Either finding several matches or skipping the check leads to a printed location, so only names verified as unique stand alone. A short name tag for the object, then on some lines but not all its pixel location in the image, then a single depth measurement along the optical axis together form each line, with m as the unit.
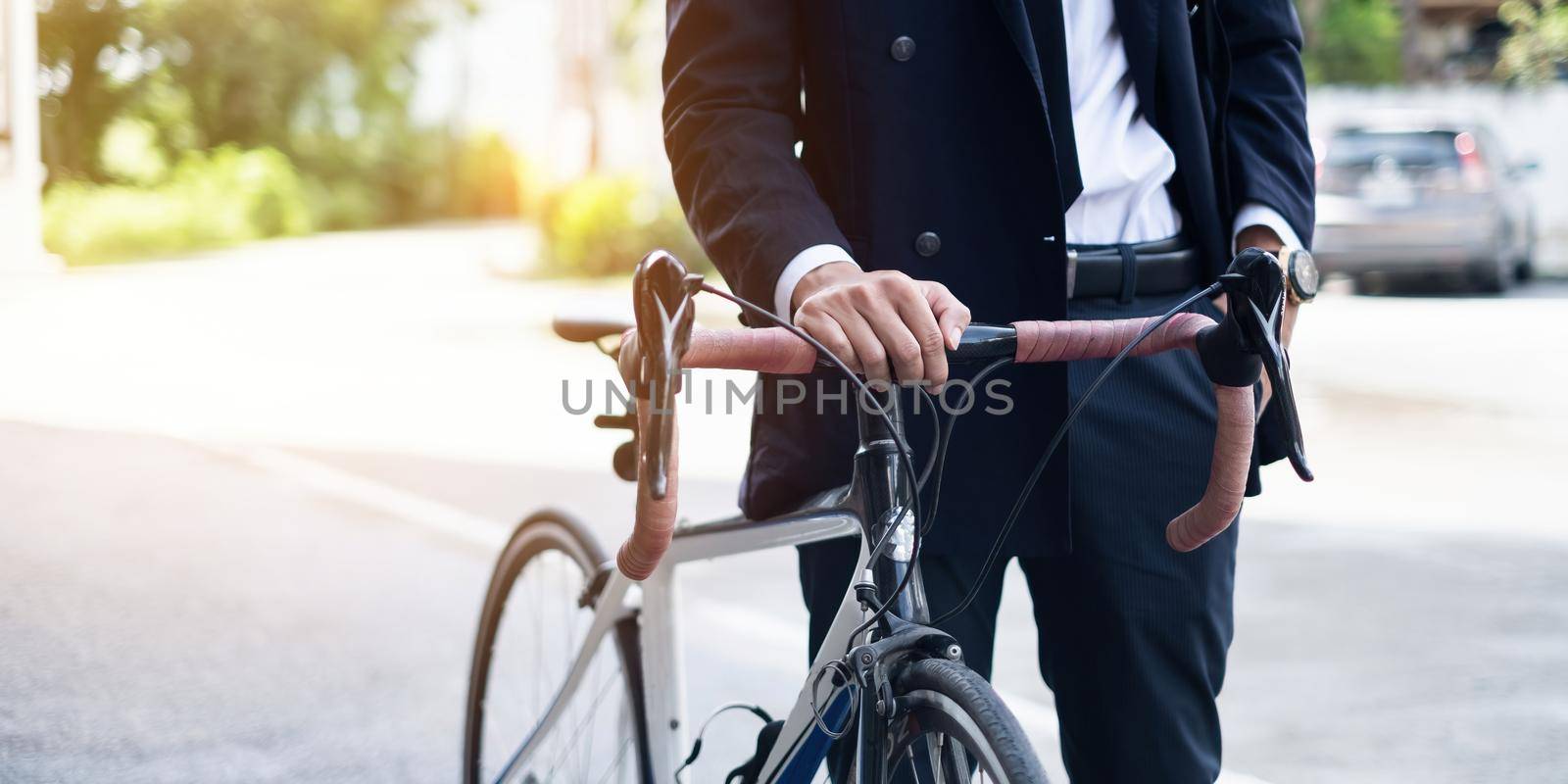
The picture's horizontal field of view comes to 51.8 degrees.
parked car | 14.73
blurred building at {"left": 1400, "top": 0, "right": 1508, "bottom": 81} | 28.62
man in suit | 1.85
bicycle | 1.36
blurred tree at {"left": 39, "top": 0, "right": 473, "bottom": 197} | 16.59
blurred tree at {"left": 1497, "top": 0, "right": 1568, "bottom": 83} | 23.33
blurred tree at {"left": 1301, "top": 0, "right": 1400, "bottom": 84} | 27.98
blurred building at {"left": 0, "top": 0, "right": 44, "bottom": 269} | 12.94
